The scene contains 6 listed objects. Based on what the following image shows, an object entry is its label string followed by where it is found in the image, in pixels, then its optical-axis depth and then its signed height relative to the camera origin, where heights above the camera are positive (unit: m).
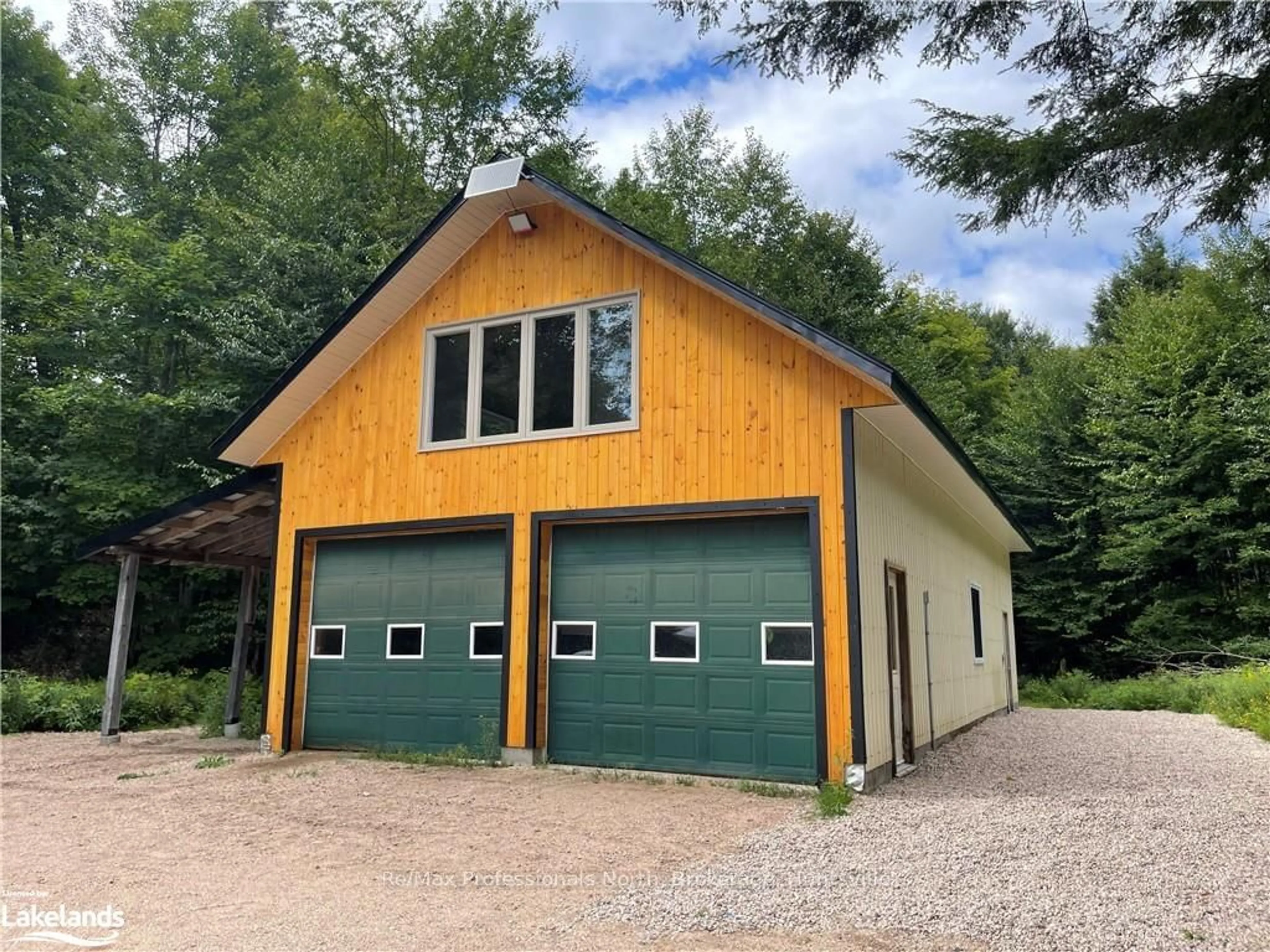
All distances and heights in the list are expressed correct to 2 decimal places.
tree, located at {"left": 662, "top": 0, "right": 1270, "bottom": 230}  5.16 +3.22
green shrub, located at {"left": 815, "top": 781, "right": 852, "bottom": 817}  6.48 -1.28
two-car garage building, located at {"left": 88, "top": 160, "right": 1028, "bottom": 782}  7.82 +1.11
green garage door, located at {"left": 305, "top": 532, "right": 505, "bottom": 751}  9.22 -0.17
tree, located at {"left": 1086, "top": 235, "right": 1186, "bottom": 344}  27.69 +11.40
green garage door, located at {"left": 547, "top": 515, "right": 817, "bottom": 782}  7.79 -0.18
